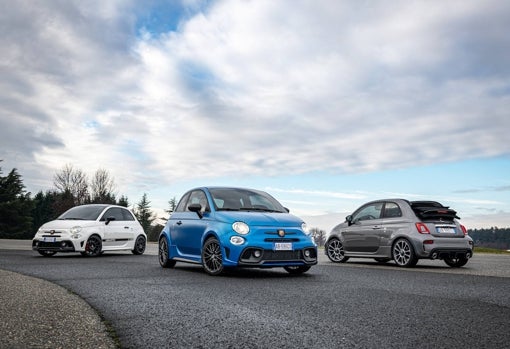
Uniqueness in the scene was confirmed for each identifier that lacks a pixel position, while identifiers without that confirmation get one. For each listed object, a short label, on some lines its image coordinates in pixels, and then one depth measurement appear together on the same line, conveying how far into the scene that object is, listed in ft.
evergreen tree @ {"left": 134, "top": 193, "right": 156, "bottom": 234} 352.69
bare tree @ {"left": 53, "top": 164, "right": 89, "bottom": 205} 249.34
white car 48.42
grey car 40.04
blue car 29.81
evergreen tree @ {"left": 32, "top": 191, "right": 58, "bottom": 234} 277.64
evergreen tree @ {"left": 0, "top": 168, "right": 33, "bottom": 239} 227.20
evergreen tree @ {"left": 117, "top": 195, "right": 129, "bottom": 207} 281.43
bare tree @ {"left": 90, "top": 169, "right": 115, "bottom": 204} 248.11
